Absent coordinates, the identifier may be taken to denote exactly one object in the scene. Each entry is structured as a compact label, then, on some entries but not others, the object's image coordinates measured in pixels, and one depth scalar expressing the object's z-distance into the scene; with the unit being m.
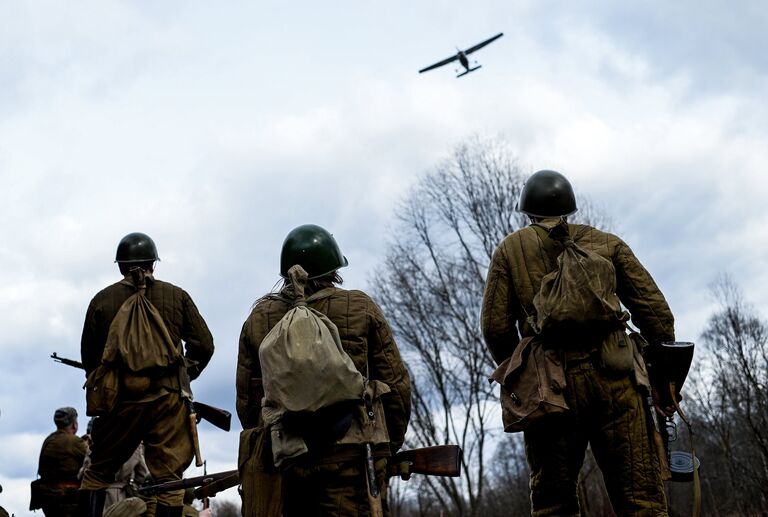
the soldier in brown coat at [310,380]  4.55
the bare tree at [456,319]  27.55
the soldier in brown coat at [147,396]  6.92
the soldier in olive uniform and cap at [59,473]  11.91
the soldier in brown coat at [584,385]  4.88
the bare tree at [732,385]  34.09
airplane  37.50
